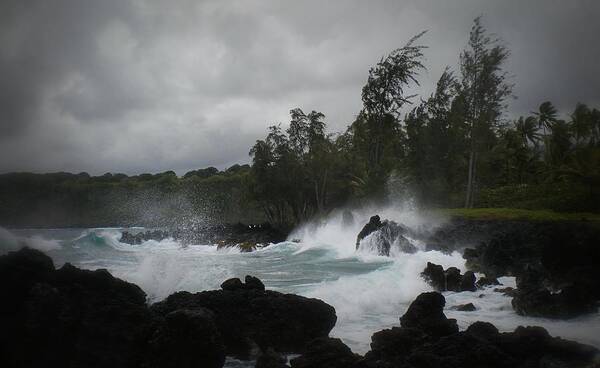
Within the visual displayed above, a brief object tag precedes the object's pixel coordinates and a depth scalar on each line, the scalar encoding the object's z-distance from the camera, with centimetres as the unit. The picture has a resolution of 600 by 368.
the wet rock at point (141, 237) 4392
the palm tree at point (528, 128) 5053
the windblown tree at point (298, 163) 3972
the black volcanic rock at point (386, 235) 2269
